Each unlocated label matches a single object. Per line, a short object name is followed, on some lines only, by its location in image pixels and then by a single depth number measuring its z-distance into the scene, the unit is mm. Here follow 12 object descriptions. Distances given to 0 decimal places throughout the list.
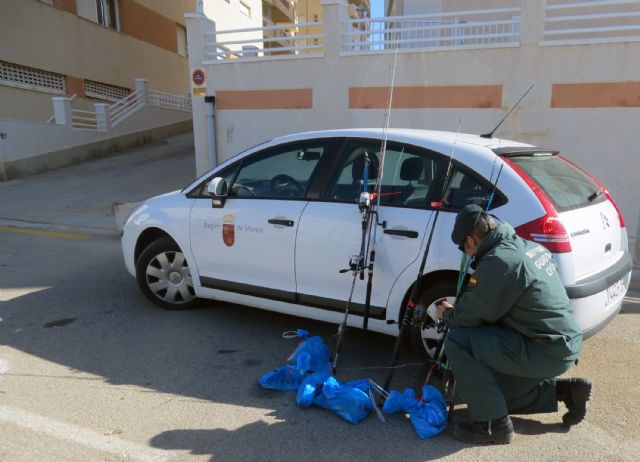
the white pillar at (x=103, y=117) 17641
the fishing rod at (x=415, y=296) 3272
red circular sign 10855
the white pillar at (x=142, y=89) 19562
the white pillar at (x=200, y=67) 10914
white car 3297
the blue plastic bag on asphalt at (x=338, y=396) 3074
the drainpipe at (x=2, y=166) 14133
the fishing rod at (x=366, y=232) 3537
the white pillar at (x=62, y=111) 16320
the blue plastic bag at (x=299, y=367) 3465
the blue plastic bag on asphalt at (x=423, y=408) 2934
